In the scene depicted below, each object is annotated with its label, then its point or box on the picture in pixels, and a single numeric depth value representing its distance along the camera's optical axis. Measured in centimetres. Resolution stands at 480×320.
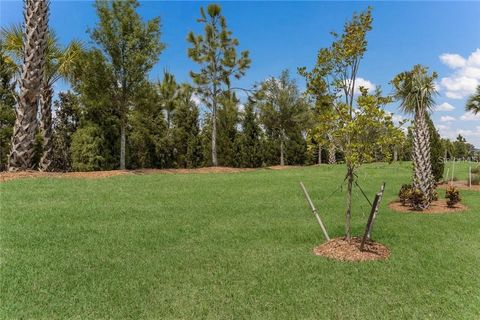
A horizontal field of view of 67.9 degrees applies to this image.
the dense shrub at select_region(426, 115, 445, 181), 1670
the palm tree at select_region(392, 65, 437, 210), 1159
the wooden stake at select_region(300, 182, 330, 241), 677
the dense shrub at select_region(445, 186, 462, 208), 1129
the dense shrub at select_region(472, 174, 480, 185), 1828
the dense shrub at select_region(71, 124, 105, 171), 1780
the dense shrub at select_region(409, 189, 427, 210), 1081
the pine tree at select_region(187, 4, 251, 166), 2423
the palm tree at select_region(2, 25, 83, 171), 1605
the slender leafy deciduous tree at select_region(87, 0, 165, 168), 1844
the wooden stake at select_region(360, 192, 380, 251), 575
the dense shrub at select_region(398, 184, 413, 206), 1132
